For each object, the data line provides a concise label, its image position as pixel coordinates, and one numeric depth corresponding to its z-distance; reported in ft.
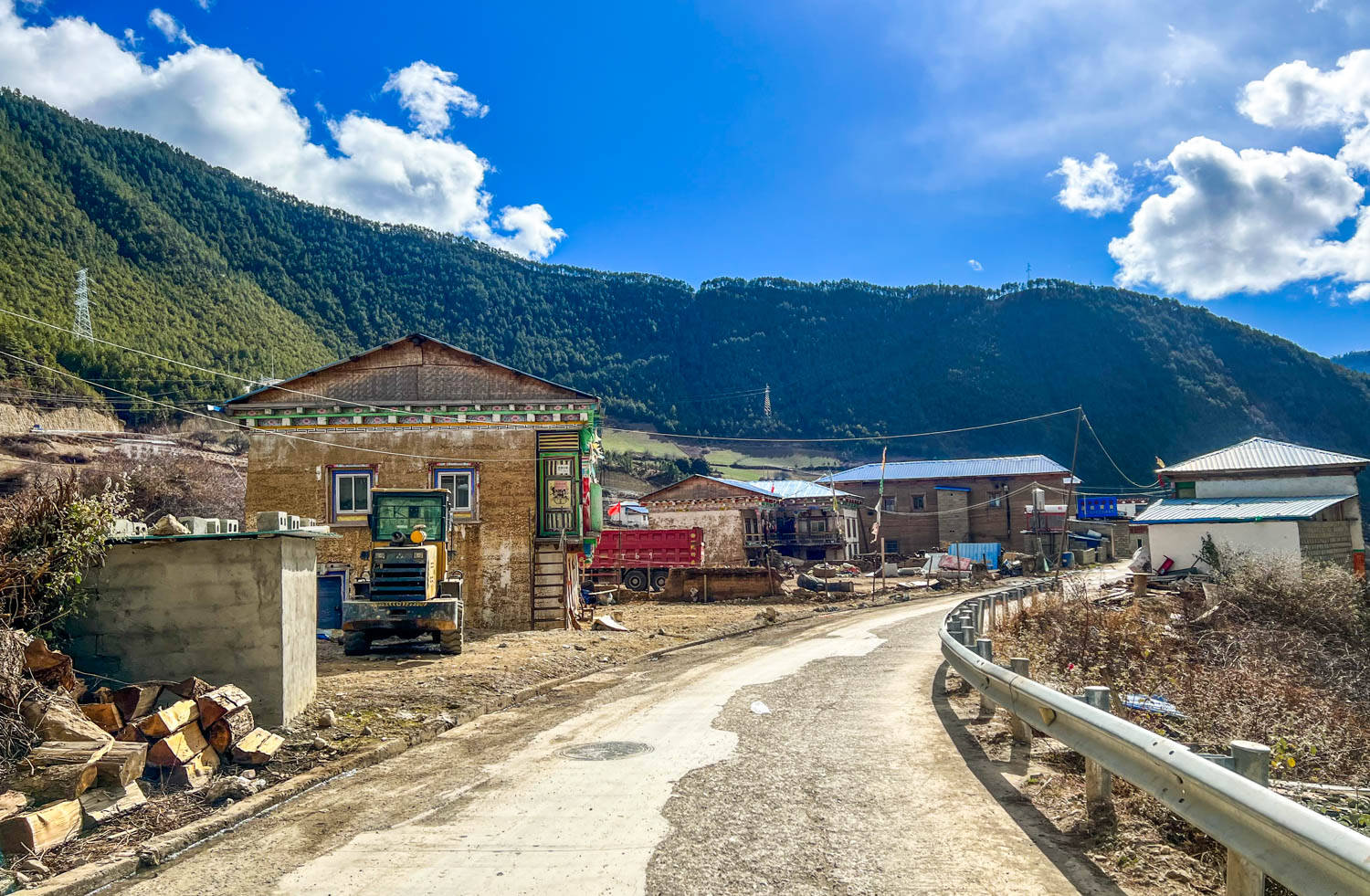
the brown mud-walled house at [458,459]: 79.71
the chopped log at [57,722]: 23.80
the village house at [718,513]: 167.12
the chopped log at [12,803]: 21.03
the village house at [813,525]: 200.85
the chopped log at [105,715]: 26.22
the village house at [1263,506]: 111.75
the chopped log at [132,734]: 25.67
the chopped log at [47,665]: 26.40
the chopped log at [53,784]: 22.06
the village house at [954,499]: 227.20
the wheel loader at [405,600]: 53.11
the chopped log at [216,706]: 27.61
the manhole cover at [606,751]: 26.58
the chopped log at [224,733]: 27.66
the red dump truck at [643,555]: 132.46
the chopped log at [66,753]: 22.68
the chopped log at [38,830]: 19.79
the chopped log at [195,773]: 25.12
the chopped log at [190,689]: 27.98
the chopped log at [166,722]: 25.62
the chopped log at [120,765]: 23.30
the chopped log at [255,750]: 27.76
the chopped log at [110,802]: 22.12
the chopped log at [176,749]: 25.20
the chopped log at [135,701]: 26.99
